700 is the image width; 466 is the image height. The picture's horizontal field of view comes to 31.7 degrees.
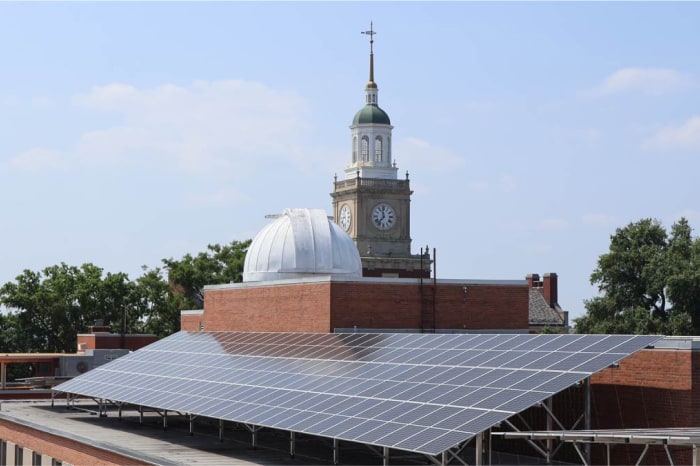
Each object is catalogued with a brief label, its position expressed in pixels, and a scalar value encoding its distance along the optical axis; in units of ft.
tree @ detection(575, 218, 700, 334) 246.68
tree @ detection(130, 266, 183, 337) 334.65
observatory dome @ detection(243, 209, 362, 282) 184.55
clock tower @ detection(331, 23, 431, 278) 460.55
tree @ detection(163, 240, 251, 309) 339.98
